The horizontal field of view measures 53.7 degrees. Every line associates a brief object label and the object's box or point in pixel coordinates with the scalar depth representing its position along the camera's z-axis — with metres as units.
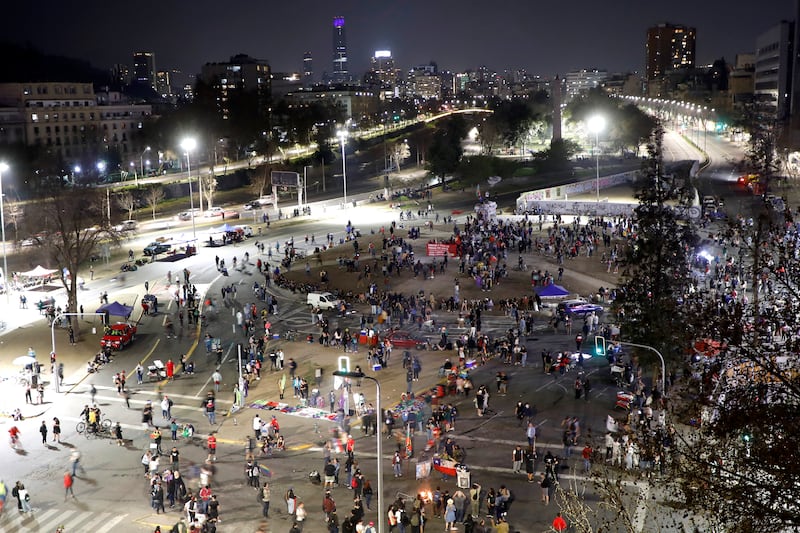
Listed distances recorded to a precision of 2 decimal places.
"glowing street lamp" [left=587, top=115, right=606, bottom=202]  86.15
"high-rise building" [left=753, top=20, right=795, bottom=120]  134.50
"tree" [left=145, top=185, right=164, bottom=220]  82.84
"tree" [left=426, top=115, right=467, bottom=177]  100.56
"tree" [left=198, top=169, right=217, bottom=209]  84.12
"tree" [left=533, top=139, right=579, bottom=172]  110.24
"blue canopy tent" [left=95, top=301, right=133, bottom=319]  41.09
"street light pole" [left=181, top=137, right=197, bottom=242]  70.43
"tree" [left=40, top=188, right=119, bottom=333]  42.69
